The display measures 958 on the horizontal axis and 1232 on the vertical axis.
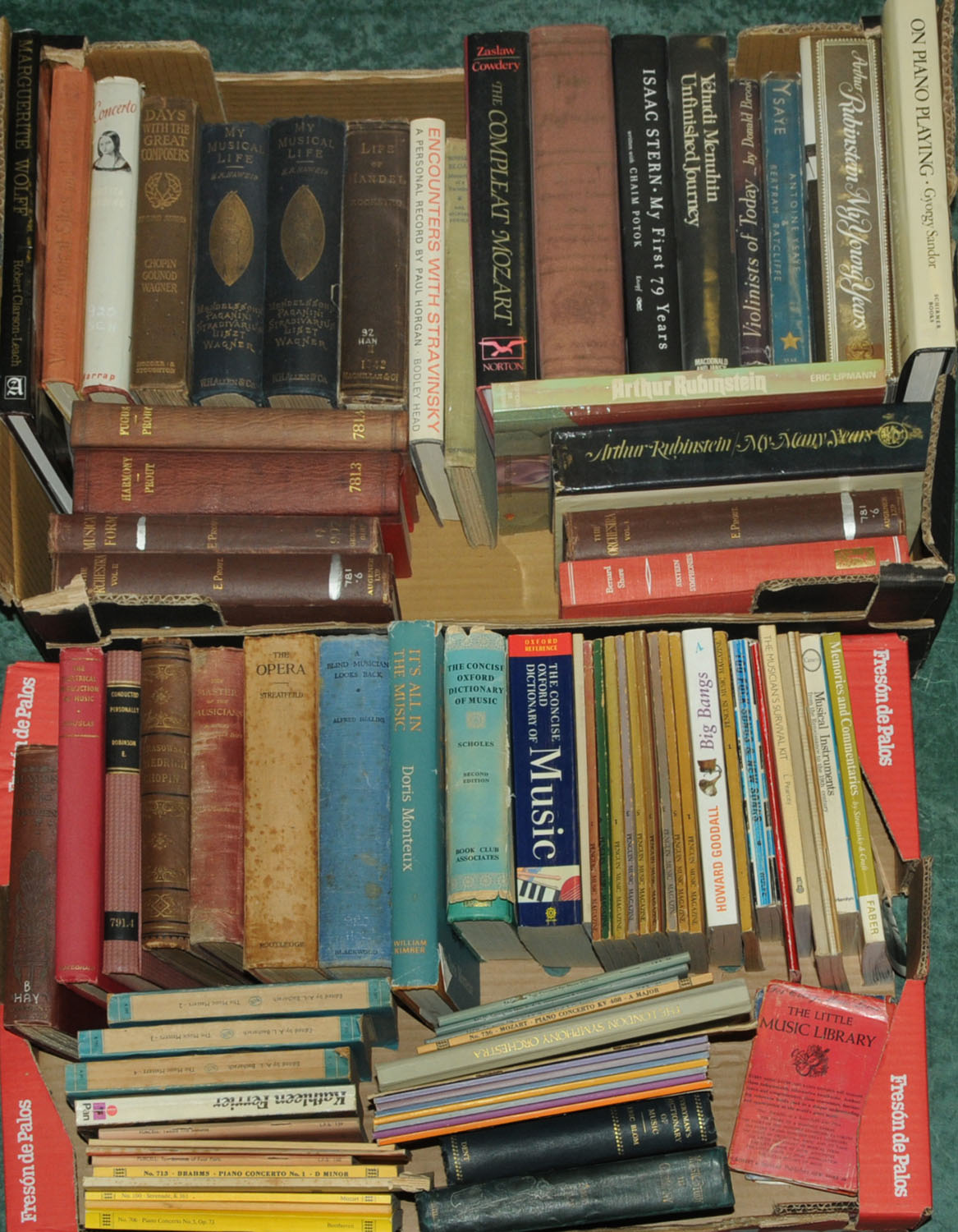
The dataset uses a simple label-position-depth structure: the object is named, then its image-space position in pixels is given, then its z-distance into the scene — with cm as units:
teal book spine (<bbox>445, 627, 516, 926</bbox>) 130
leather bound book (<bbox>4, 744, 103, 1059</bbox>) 134
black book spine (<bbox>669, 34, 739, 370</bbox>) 147
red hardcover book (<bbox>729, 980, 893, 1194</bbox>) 131
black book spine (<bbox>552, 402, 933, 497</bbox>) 142
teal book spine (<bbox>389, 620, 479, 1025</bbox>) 129
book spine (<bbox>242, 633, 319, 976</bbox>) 130
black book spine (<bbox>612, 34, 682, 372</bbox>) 147
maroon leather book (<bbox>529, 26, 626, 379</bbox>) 146
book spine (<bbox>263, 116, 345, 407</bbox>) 151
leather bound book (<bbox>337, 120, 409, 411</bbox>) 150
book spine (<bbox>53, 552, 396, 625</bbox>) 143
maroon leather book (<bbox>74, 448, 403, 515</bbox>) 148
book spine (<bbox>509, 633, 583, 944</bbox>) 130
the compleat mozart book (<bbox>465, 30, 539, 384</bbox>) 147
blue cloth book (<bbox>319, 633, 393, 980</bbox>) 131
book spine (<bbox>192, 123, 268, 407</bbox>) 151
